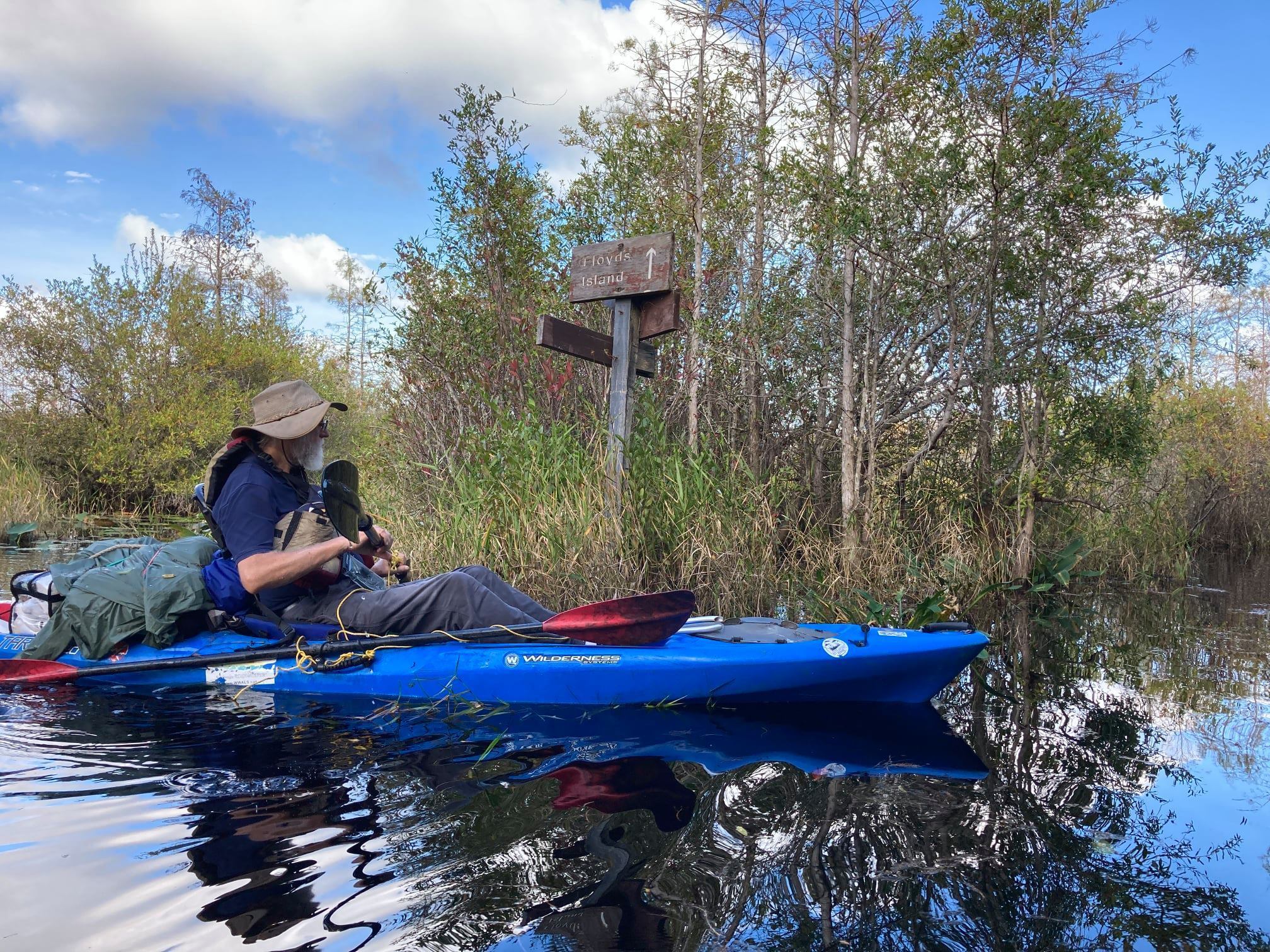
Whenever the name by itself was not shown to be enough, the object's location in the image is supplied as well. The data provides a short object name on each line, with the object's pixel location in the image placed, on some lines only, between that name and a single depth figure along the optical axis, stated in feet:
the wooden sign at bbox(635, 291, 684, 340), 17.94
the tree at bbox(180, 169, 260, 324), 72.38
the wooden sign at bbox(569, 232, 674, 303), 17.63
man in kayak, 12.48
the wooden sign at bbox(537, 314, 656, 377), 17.03
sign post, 17.65
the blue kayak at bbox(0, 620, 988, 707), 12.34
